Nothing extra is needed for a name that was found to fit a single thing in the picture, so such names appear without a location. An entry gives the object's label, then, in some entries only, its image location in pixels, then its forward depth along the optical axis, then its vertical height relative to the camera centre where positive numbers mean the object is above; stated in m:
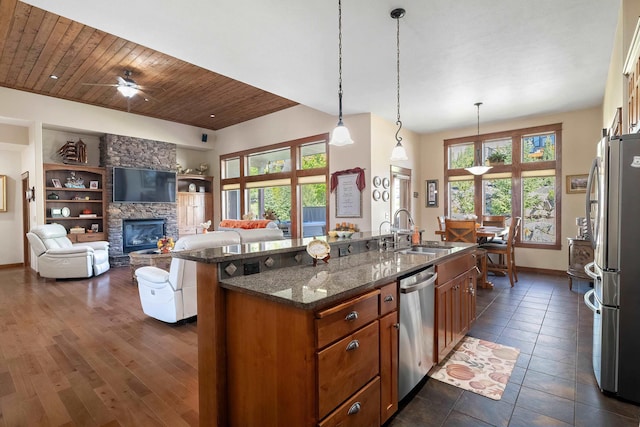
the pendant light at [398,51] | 2.86 +1.82
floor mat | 2.29 -1.35
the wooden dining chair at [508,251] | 5.02 -0.76
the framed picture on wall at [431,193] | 7.36 +0.34
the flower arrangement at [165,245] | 5.47 -0.65
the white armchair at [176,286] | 3.35 -0.88
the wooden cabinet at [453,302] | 2.43 -0.85
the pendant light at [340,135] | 2.72 +0.65
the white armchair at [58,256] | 5.61 -0.86
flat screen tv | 7.33 +0.60
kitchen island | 1.36 -0.67
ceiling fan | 5.06 +2.09
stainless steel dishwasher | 1.97 -0.84
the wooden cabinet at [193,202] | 8.95 +0.21
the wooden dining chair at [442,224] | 6.04 -0.34
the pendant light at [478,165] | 5.65 +0.91
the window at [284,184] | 6.91 +0.62
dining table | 4.88 -0.84
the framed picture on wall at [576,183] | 5.58 +0.42
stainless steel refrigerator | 1.99 -0.42
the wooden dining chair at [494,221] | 6.01 -0.28
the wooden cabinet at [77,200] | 6.81 +0.23
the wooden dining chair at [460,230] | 4.83 -0.38
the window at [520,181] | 5.97 +0.55
